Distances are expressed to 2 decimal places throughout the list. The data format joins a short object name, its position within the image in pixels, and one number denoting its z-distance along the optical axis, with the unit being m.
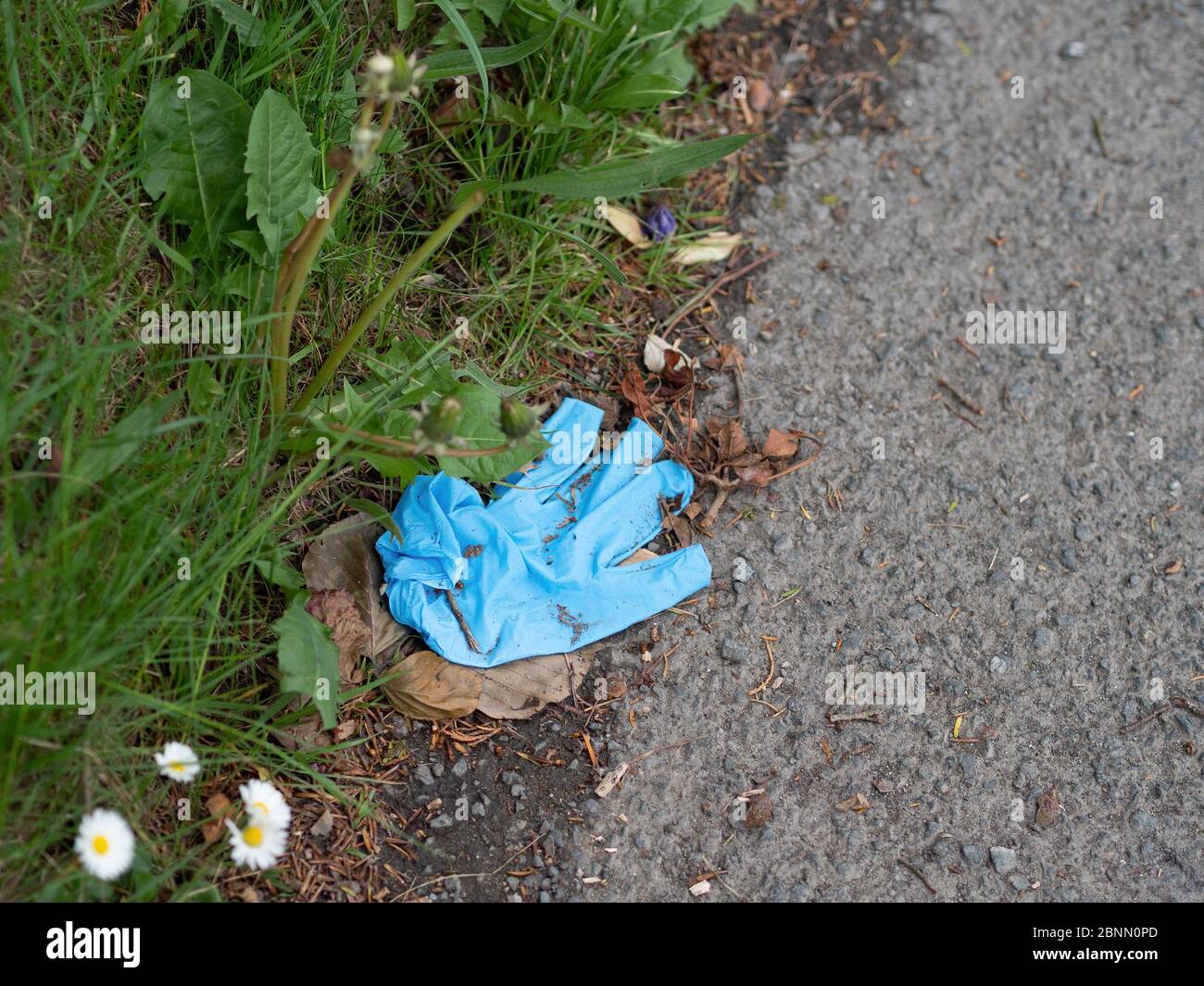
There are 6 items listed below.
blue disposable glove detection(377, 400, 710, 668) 2.28
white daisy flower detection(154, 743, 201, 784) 1.81
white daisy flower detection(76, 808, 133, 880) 1.70
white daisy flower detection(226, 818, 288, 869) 1.83
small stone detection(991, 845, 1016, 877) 2.14
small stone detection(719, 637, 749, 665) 2.35
